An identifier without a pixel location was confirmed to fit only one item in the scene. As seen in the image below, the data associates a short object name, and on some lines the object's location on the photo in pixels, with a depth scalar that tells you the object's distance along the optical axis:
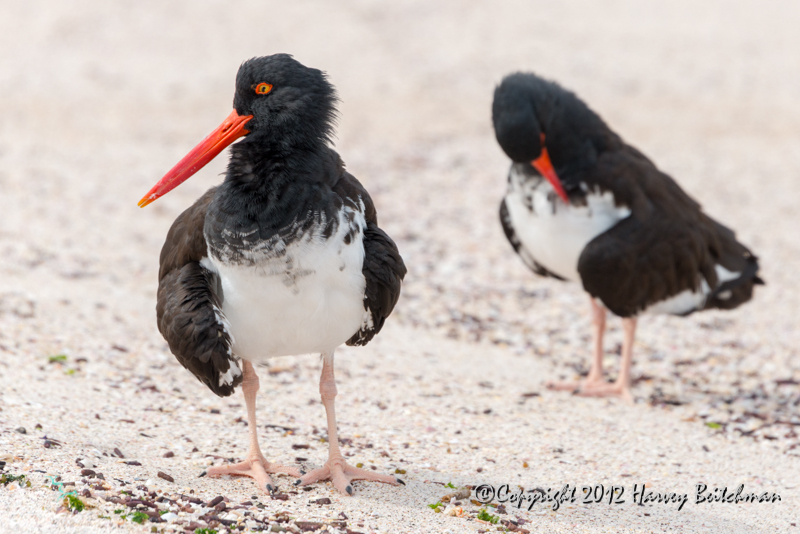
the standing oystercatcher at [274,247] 8.23
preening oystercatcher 13.37
